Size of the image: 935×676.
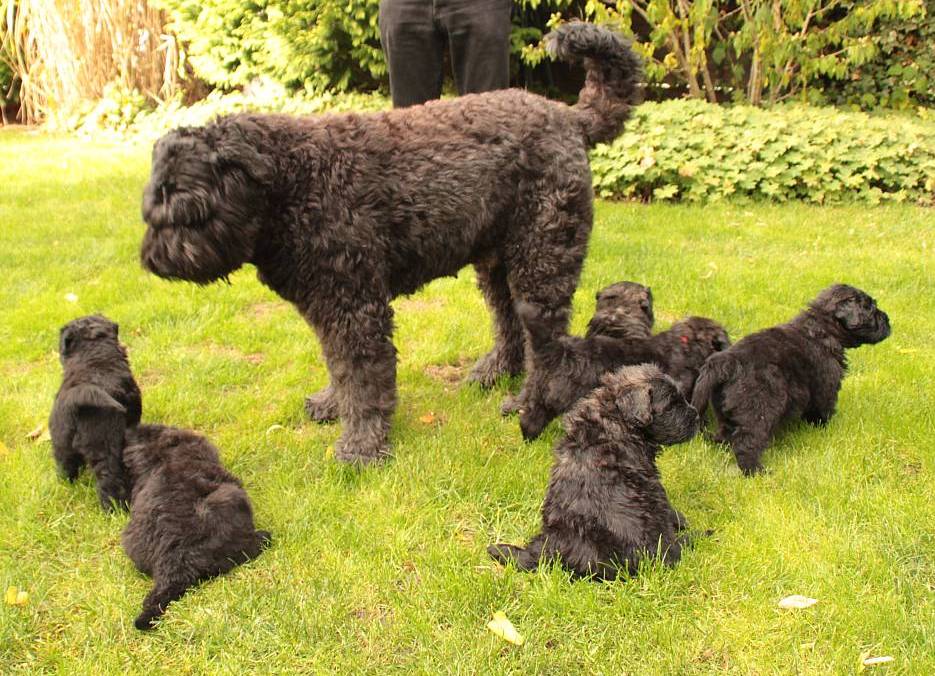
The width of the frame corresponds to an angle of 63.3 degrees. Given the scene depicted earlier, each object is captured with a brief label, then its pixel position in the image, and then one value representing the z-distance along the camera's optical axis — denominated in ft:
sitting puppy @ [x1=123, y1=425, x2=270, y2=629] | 9.81
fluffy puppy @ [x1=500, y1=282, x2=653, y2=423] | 14.64
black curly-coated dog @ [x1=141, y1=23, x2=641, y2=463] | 11.52
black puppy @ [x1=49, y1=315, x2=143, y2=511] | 11.55
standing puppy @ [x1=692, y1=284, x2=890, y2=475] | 12.40
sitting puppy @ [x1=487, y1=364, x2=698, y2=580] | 10.01
